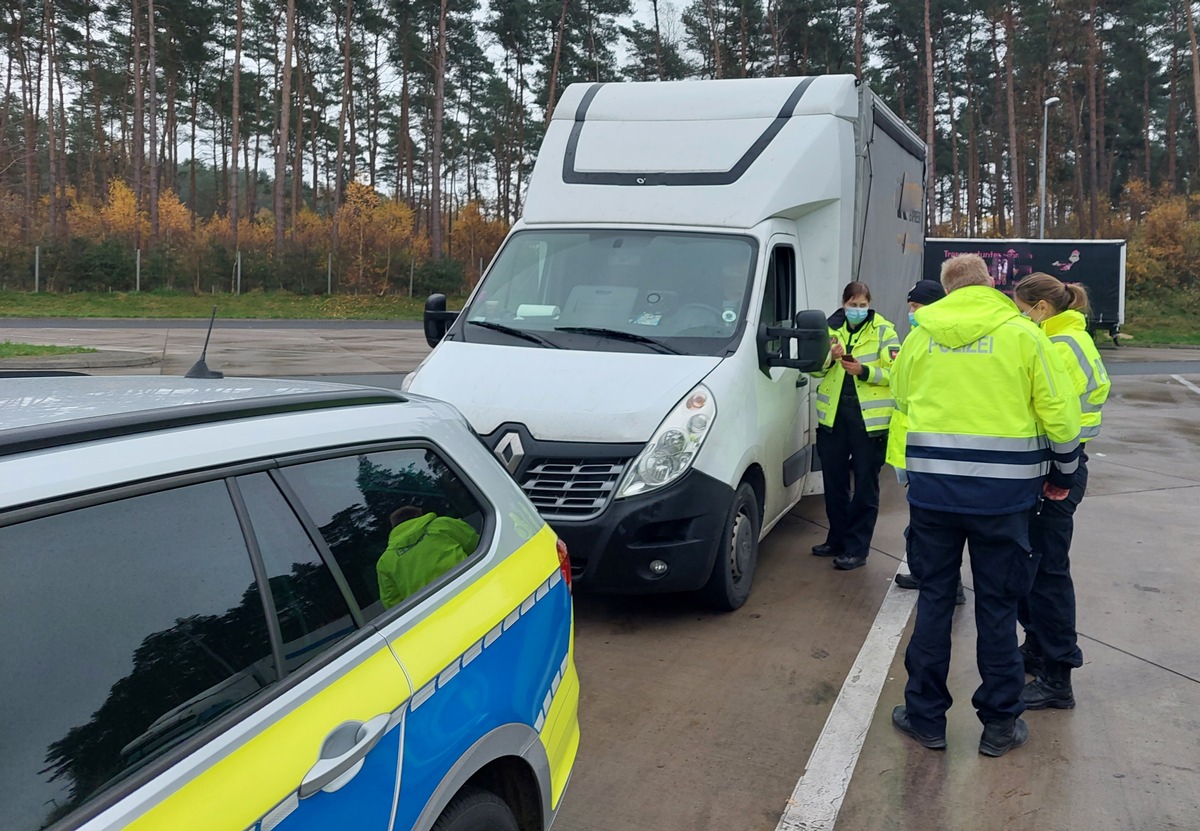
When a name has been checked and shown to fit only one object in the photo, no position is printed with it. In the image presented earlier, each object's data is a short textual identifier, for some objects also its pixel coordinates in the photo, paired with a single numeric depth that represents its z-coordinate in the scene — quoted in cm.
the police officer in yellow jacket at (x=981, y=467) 417
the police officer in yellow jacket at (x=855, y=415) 666
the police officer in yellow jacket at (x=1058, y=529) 469
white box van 549
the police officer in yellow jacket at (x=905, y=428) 485
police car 161
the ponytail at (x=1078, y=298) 505
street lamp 3906
